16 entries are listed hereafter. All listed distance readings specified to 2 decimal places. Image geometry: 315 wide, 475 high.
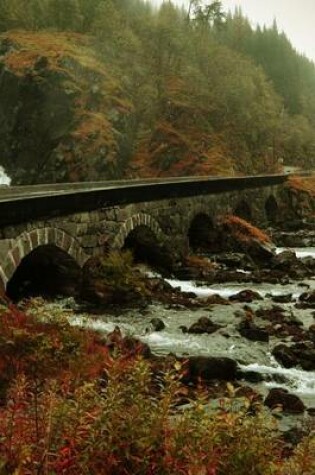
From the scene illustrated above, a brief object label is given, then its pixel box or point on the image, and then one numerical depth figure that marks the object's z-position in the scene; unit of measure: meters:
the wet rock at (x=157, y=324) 15.93
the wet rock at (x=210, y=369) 12.10
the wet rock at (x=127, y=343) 12.45
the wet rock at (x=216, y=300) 19.62
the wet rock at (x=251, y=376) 12.34
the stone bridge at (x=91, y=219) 13.78
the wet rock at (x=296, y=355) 13.23
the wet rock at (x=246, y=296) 20.19
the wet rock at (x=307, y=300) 19.41
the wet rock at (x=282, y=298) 20.03
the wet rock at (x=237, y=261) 27.36
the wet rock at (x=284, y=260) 26.82
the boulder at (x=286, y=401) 10.72
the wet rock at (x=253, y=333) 15.22
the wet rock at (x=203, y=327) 15.83
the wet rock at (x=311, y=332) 15.38
